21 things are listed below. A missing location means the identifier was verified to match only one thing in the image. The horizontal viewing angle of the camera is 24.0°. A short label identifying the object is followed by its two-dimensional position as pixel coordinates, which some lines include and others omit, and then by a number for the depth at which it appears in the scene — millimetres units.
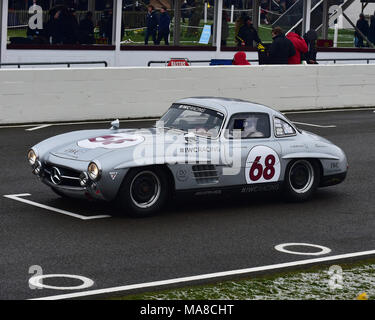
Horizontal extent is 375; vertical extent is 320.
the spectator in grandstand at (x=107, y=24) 24797
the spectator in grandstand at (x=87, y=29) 23875
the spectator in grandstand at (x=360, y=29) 31172
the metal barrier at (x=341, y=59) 25806
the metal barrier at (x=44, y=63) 21594
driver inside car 11342
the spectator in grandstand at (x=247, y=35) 27000
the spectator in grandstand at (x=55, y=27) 23312
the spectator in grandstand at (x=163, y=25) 25422
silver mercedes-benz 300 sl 10109
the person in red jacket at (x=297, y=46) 23047
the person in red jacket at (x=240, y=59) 22000
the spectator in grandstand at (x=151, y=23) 25000
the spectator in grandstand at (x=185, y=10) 25688
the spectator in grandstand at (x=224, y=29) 27406
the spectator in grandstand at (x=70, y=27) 23469
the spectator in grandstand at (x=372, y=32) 31344
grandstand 23266
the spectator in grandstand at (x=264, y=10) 27162
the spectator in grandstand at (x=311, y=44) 26047
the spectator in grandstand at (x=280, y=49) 22562
